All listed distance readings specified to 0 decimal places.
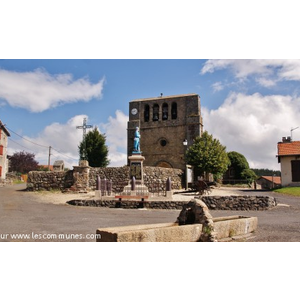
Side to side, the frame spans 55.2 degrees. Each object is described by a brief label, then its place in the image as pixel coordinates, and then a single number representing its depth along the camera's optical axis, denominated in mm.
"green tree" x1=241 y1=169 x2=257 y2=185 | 39219
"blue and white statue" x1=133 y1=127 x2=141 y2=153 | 16656
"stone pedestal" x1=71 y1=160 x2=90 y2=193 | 18688
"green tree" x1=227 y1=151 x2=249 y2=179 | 39938
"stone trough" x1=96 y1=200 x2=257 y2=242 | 4434
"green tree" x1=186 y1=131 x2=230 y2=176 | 24359
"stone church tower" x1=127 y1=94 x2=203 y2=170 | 31125
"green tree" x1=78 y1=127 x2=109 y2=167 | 30344
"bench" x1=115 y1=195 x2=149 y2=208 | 12683
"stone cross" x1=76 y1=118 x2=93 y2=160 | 29909
